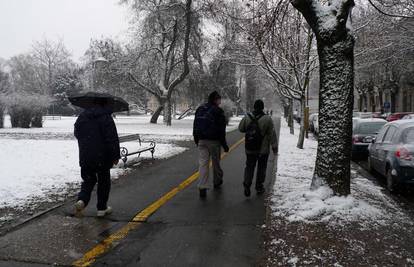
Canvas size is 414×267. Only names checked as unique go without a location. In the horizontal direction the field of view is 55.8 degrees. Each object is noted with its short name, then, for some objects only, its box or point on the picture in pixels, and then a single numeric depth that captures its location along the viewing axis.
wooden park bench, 11.27
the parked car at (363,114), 27.01
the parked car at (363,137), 13.18
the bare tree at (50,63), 70.56
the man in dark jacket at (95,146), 5.83
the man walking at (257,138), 7.28
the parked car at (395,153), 7.28
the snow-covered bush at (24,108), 28.92
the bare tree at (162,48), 29.16
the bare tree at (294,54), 14.62
